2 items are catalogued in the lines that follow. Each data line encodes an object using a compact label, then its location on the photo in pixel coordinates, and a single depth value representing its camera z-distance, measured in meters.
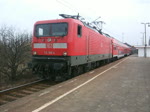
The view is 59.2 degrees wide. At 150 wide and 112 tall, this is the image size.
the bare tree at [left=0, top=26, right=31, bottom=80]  11.28
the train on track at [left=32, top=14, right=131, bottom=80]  6.98
